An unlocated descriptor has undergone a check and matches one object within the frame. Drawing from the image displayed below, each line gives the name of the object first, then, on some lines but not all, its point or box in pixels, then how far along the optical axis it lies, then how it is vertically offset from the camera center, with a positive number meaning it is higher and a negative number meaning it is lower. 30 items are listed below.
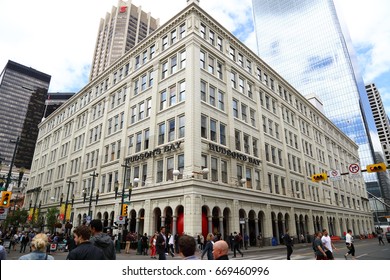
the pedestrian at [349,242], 14.41 -0.65
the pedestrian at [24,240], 22.19 -0.77
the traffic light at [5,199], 18.03 +2.06
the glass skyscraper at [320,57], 78.12 +68.00
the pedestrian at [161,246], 12.38 -0.71
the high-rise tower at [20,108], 95.94 +50.17
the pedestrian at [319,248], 10.45 -0.69
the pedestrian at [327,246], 11.74 -0.68
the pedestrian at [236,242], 19.96 -0.87
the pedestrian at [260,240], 28.82 -1.05
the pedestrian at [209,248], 9.72 -0.62
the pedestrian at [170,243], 19.52 -0.90
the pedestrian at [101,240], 5.14 -0.18
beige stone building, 26.17 +10.49
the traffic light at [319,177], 24.48 +4.71
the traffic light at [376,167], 18.09 +4.14
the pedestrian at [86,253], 4.08 -0.33
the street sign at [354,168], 19.73 +4.39
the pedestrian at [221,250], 4.69 -0.34
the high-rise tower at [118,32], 135.50 +100.94
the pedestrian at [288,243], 15.96 -0.76
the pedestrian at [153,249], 18.86 -1.30
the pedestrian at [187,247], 4.09 -0.25
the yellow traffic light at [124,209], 22.41 +1.70
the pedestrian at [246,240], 26.67 -0.97
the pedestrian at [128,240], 21.72 -0.82
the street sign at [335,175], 24.74 +4.85
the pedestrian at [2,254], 6.17 -0.52
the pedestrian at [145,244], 21.45 -1.07
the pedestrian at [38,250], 4.52 -0.32
